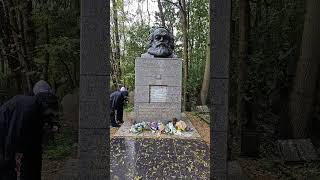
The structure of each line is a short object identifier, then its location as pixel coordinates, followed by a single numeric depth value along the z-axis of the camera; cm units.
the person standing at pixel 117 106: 387
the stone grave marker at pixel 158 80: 518
